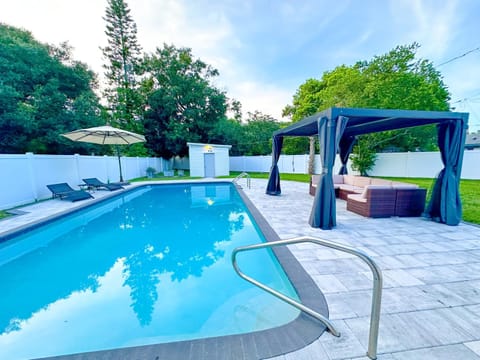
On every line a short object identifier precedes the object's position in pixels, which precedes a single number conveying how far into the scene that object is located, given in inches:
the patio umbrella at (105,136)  321.1
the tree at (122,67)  687.7
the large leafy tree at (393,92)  443.8
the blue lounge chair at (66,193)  284.2
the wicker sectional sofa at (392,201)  196.2
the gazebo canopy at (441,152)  160.2
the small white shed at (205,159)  608.4
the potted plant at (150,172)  613.2
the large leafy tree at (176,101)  728.3
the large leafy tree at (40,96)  402.0
